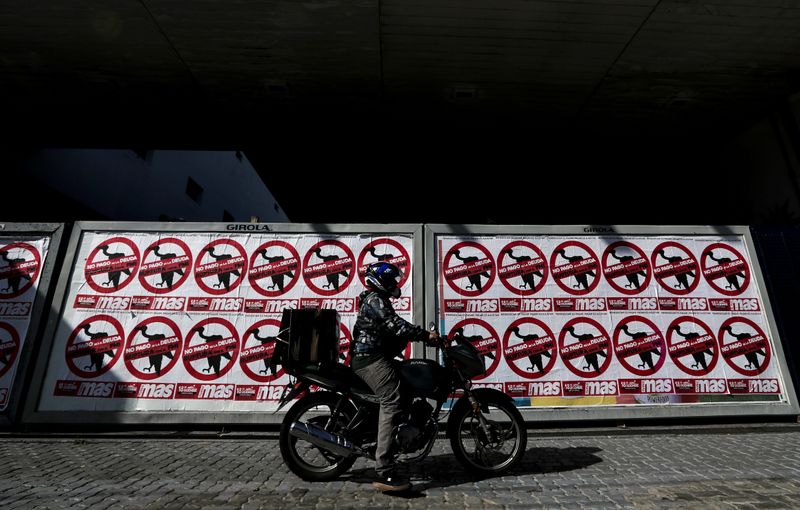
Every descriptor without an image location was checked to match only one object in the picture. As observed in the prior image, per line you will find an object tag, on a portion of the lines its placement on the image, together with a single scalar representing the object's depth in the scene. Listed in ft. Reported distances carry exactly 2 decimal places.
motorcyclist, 11.54
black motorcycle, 11.78
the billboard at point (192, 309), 18.12
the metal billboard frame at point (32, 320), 17.62
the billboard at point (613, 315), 18.81
